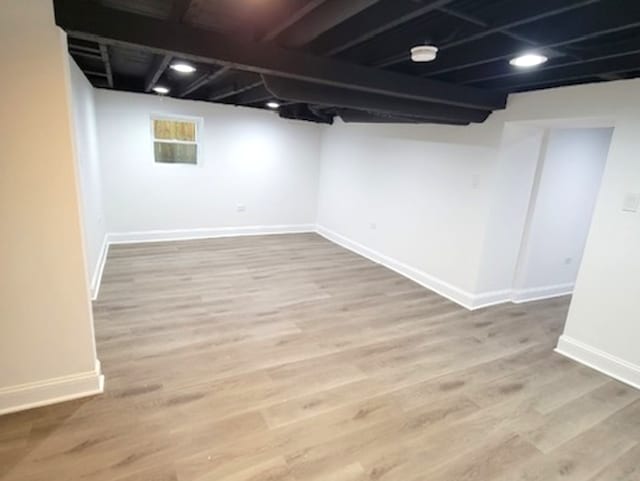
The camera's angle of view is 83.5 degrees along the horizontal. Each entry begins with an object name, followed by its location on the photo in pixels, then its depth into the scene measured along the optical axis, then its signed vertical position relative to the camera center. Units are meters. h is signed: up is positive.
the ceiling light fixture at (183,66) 3.00 +0.73
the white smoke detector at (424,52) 2.03 +0.66
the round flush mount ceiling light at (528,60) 2.23 +0.73
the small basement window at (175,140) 5.60 +0.20
